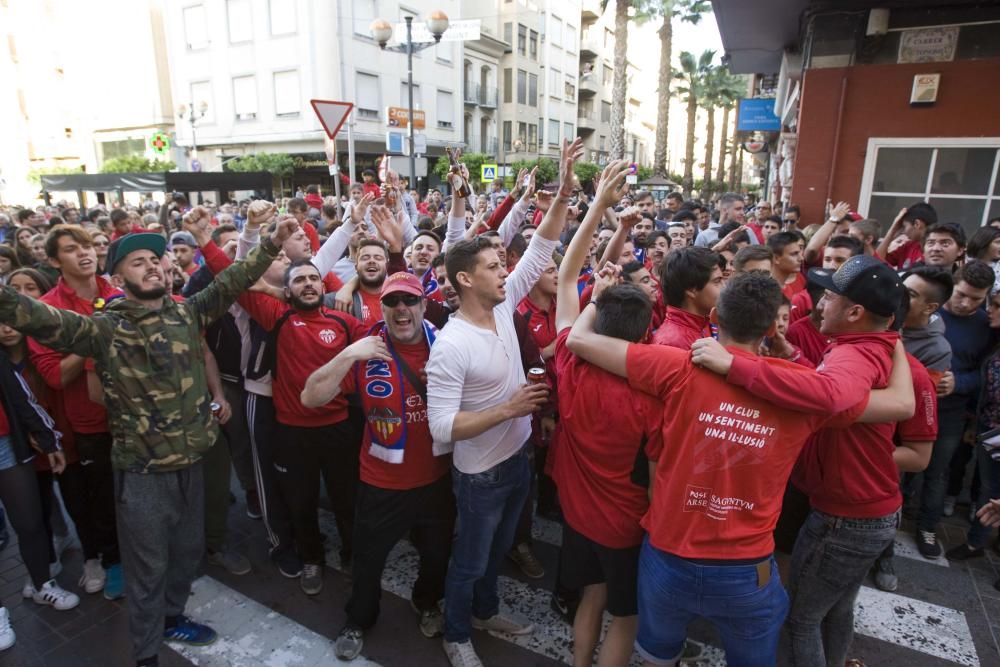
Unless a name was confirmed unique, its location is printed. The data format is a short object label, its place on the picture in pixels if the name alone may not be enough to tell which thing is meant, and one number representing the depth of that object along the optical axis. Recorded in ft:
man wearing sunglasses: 9.25
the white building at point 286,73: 87.20
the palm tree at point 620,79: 72.38
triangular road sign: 24.48
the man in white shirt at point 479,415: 8.20
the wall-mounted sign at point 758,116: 54.24
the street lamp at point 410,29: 37.83
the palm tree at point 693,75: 134.82
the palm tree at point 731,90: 133.69
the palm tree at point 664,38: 83.15
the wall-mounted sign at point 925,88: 28.14
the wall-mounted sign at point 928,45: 28.02
